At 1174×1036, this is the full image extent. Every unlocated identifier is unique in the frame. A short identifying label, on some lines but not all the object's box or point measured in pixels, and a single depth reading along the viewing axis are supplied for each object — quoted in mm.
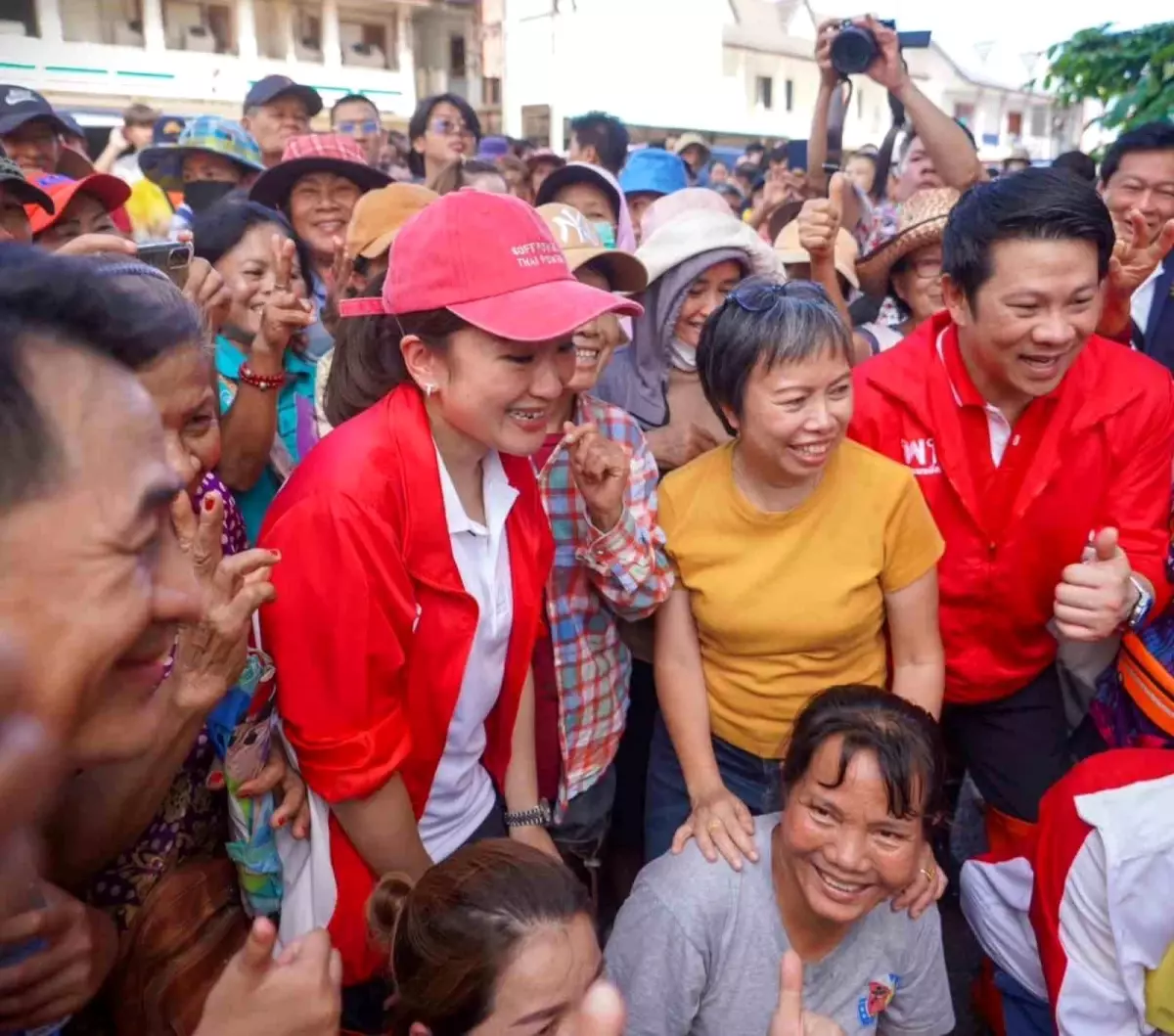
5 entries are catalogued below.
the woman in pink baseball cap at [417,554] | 1498
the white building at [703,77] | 21750
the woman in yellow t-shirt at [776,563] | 1878
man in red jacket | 2020
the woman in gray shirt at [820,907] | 1628
